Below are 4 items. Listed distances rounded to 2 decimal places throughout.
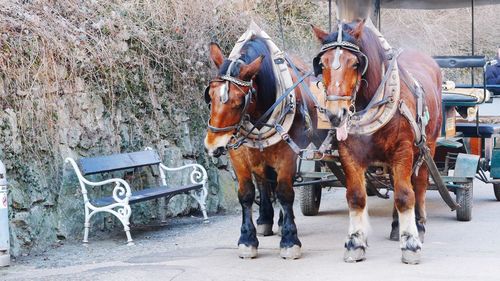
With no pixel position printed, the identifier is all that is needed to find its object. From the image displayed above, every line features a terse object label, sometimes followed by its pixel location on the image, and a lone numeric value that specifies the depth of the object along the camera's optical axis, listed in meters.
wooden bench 7.85
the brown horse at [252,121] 6.32
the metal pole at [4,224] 6.76
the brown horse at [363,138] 5.91
